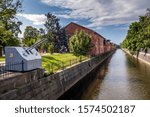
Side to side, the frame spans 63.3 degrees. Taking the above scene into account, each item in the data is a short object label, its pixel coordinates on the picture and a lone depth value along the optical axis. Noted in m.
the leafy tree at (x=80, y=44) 22.13
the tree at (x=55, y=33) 37.20
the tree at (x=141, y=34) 28.54
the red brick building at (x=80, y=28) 31.99
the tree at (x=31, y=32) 44.14
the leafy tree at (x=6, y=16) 10.33
